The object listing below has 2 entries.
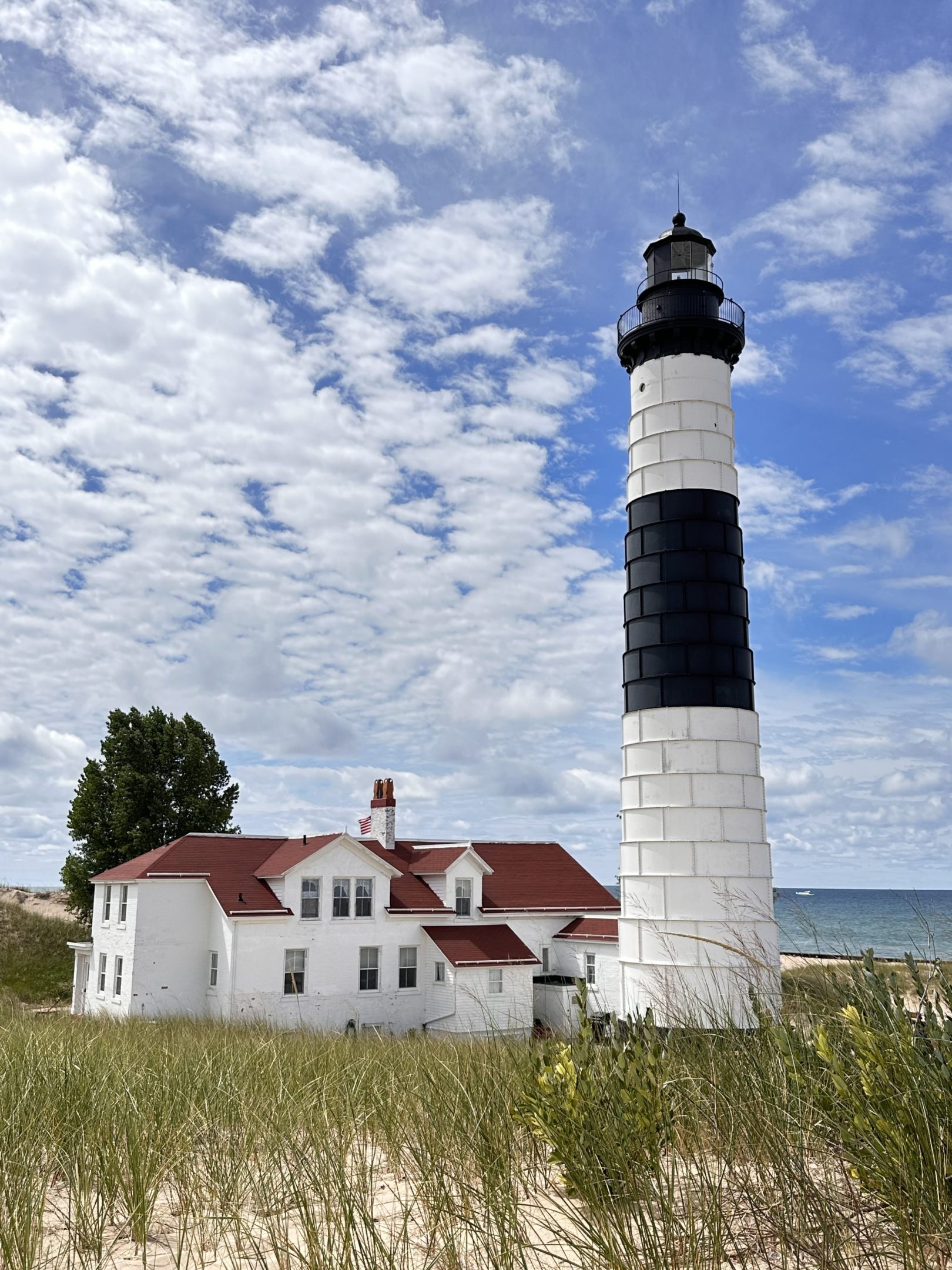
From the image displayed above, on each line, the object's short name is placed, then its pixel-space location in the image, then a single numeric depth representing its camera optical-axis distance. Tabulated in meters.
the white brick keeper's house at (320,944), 28.77
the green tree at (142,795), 39.66
